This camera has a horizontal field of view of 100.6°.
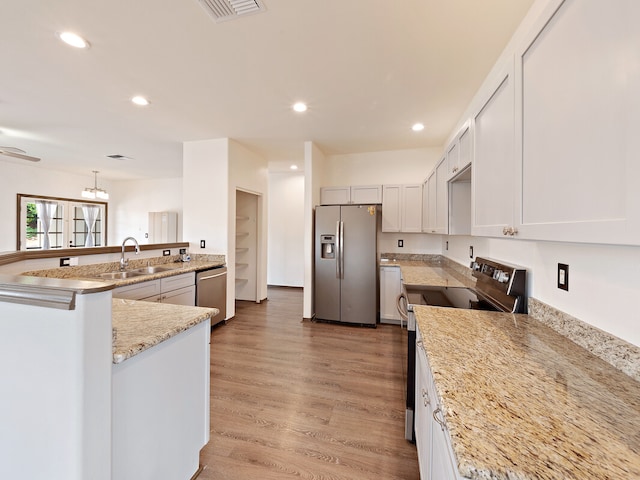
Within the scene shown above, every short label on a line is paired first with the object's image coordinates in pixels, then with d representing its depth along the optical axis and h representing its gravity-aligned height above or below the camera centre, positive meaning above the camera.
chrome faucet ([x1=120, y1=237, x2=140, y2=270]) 3.00 -0.27
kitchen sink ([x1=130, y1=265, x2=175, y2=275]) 3.17 -0.38
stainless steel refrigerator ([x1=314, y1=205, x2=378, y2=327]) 3.72 -0.35
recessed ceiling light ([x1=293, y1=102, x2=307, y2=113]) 2.77 +1.42
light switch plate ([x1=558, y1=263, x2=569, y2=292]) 1.25 -0.17
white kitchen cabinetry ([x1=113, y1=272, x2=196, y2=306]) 2.52 -0.54
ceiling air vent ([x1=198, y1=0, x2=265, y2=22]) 1.52 +1.36
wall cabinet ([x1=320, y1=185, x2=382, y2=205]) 4.13 +0.71
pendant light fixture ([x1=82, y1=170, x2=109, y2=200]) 5.50 +0.94
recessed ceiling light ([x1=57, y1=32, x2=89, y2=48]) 1.78 +1.37
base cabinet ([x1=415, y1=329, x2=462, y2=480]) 0.80 -0.74
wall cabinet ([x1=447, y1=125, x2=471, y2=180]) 1.81 +0.67
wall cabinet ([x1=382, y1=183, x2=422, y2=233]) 3.98 +0.49
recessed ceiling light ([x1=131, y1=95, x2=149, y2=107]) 2.67 +1.42
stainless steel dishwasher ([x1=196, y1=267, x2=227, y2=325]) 3.37 -0.68
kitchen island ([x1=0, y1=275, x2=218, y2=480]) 0.89 -0.54
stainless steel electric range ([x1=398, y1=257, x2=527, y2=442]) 1.58 -0.40
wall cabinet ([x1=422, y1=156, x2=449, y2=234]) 2.49 +0.45
